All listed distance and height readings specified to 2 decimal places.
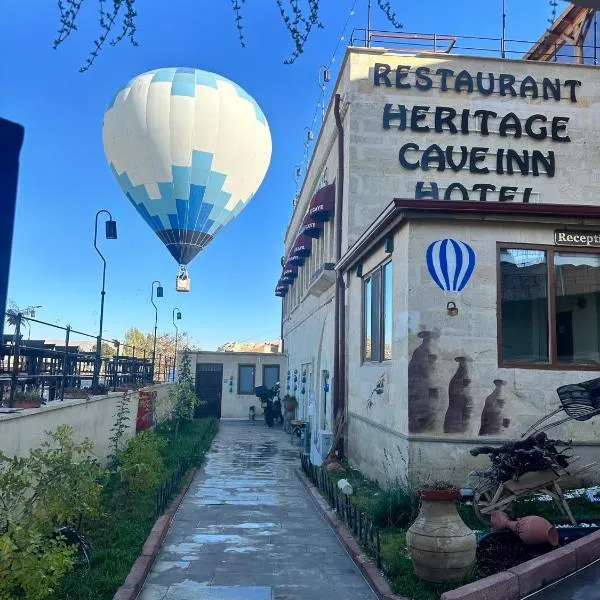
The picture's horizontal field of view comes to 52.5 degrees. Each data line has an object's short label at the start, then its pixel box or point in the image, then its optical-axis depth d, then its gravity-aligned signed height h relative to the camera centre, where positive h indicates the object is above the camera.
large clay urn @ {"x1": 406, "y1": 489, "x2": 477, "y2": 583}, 5.56 -1.54
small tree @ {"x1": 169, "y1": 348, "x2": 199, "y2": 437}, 19.80 -1.04
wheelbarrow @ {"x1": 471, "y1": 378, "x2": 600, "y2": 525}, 7.10 -1.14
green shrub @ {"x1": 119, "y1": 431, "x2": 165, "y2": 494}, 9.70 -1.58
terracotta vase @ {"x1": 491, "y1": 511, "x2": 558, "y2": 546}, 6.30 -1.60
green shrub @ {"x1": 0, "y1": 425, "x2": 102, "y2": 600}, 4.42 -1.31
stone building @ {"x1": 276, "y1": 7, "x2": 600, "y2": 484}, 8.84 +2.02
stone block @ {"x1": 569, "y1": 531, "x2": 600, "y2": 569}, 6.09 -1.73
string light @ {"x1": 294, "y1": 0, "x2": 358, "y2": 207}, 19.47 +9.44
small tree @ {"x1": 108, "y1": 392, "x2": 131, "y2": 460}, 12.16 -1.28
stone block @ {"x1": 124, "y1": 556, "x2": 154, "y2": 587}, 5.88 -2.06
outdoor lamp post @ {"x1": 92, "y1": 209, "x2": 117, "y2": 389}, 12.11 +1.96
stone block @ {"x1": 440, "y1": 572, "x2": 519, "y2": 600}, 5.10 -1.82
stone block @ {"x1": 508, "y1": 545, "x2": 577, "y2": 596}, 5.53 -1.80
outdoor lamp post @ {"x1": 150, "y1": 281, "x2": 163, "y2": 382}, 24.36 +2.98
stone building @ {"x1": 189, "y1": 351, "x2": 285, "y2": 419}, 31.80 -0.63
